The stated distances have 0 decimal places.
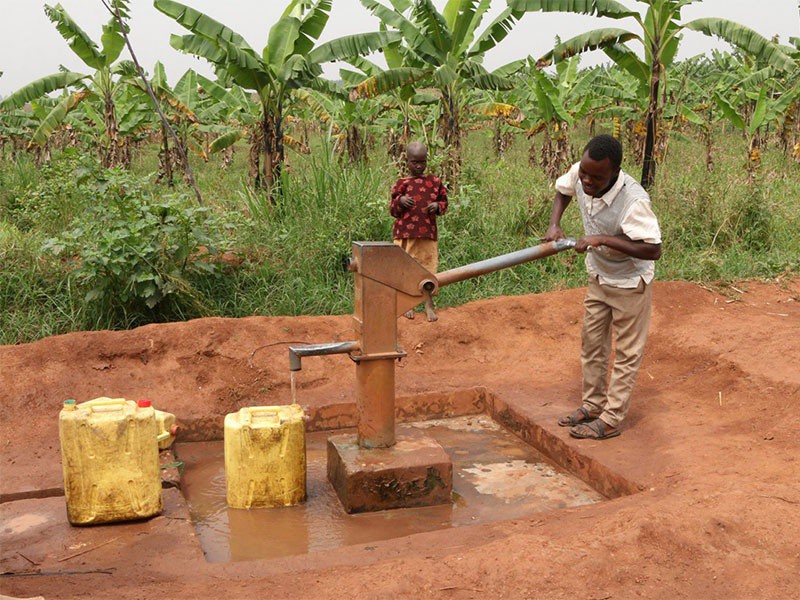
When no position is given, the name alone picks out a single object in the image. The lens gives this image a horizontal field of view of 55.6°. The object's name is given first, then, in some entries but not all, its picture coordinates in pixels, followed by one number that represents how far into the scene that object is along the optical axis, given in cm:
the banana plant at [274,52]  836
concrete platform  365
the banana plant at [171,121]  1141
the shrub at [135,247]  569
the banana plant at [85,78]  938
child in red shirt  595
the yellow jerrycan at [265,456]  356
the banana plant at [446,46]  949
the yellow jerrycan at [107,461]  331
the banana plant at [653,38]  845
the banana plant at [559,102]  1237
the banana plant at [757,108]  1201
